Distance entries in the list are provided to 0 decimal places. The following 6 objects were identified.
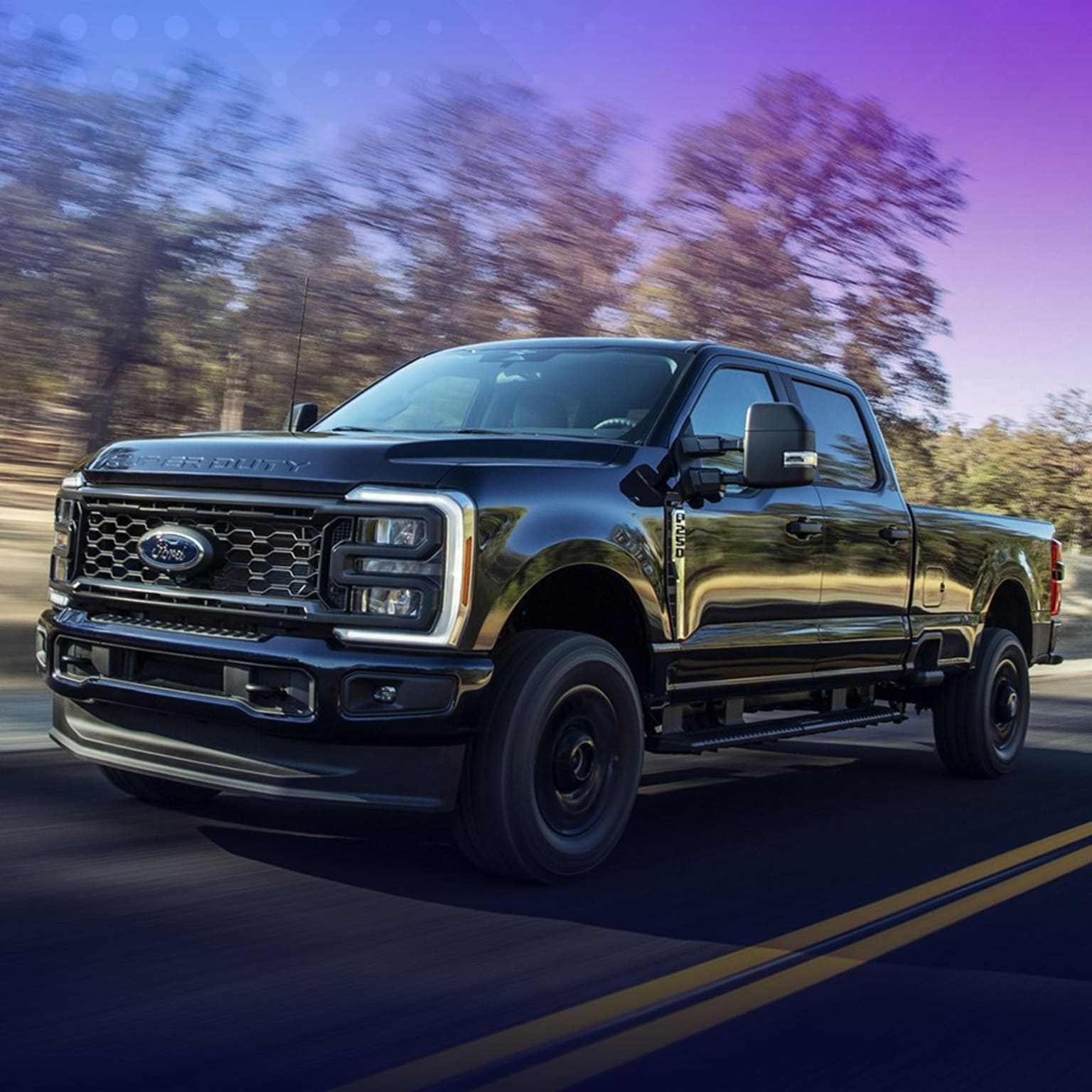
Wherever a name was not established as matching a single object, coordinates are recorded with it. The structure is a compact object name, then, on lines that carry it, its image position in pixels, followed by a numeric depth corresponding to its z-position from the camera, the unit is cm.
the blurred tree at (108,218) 1486
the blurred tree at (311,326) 1661
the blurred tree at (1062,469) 4031
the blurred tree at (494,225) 1786
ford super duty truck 515
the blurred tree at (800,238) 2088
